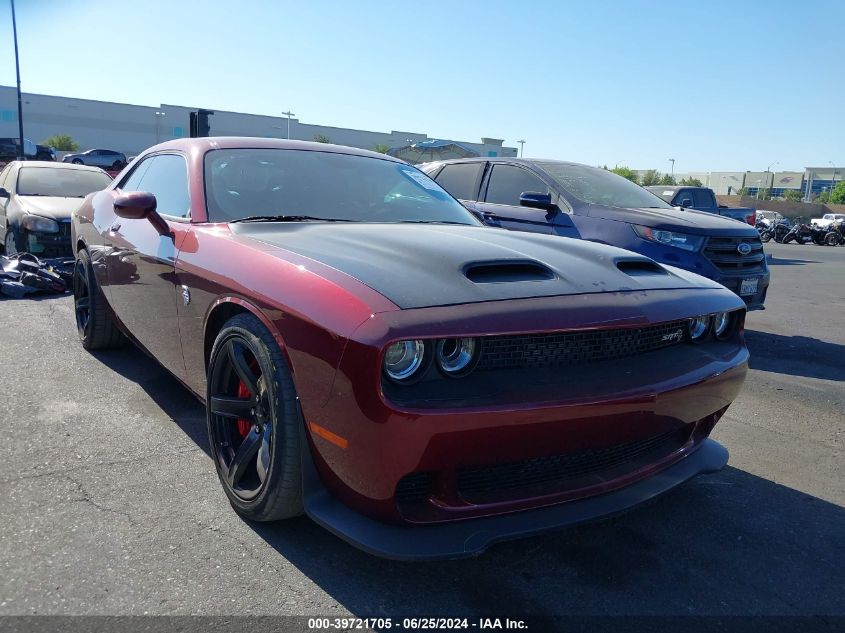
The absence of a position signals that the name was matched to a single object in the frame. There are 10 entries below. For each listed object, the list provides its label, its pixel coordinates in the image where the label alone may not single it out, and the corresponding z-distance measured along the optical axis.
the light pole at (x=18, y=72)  21.50
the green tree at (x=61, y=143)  47.41
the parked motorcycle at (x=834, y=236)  28.03
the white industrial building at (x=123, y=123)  55.97
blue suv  6.08
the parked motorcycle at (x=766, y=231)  27.91
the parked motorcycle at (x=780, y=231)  28.34
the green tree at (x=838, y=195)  82.00
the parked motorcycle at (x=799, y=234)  27.50
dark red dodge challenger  1.91
